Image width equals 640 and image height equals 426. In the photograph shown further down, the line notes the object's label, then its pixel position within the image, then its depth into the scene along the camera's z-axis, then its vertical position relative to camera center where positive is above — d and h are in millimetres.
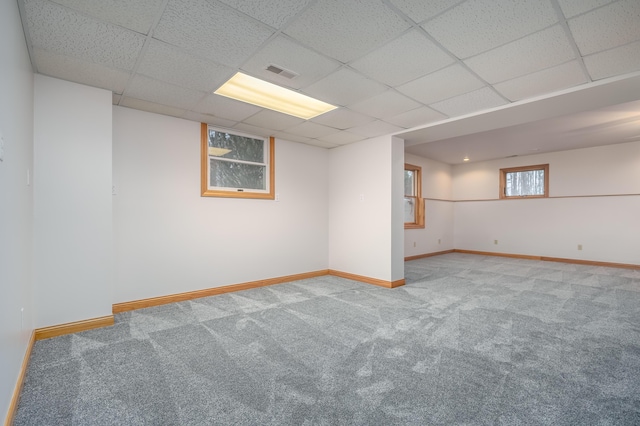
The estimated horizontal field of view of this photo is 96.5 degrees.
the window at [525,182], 7008 +754
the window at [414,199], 7224 +312
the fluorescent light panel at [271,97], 3021 +1332
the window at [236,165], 3975 +693
